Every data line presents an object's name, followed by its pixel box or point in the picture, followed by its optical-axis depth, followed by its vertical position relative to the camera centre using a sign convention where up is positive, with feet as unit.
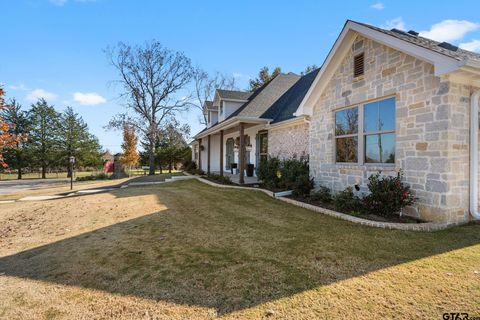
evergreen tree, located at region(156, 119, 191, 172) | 89.45 +6.85
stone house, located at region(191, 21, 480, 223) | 16.29 +3.57
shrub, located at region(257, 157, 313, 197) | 27.76 -1.91
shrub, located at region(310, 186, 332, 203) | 24.67 -3.65
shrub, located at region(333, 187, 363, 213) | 20.62 -3.61
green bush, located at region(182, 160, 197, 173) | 80.37 -1.86
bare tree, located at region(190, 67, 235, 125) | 101.24 +32.94
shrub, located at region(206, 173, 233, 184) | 41.20 -3.35
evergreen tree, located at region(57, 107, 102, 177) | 115.75 +9.94
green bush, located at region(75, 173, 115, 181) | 76.80 -5.33
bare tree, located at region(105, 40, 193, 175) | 84.43 +28.71
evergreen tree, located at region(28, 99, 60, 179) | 110.11 +12.17
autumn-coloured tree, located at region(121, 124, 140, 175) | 87.10 +5.54
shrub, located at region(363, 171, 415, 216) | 17.78 -2.67
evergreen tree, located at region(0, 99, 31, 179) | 105.70 +7.19
